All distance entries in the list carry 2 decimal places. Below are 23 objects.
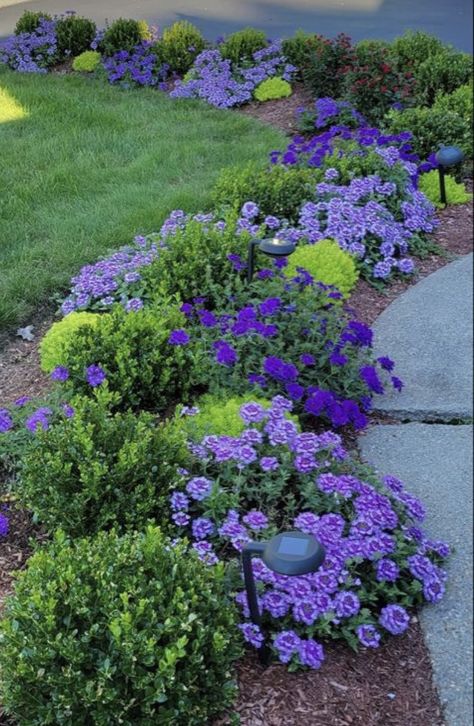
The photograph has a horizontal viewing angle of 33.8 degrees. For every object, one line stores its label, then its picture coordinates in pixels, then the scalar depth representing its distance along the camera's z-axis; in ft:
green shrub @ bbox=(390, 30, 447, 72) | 23.57
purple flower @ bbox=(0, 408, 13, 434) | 10.48
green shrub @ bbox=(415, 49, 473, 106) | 21.70
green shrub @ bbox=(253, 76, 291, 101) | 24.66
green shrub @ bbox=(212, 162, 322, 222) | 15.74
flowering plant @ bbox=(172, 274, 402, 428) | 10.45
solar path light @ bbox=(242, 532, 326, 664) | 5.99
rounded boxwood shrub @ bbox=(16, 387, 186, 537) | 8.52
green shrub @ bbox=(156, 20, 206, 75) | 26.89
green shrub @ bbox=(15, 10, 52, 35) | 29.22
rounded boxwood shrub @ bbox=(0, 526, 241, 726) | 6.56
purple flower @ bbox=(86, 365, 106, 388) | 10.60
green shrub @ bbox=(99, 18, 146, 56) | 27.63
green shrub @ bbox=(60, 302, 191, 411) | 10.90
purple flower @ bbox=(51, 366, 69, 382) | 10.68
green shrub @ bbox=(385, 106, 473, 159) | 18.08
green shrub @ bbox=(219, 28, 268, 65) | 26.35
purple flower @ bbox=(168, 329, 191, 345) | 11.17
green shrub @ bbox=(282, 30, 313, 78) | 25.55
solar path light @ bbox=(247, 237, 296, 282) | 11.13
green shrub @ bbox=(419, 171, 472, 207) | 16.49
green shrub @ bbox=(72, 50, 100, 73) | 27.84
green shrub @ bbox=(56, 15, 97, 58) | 28.55
